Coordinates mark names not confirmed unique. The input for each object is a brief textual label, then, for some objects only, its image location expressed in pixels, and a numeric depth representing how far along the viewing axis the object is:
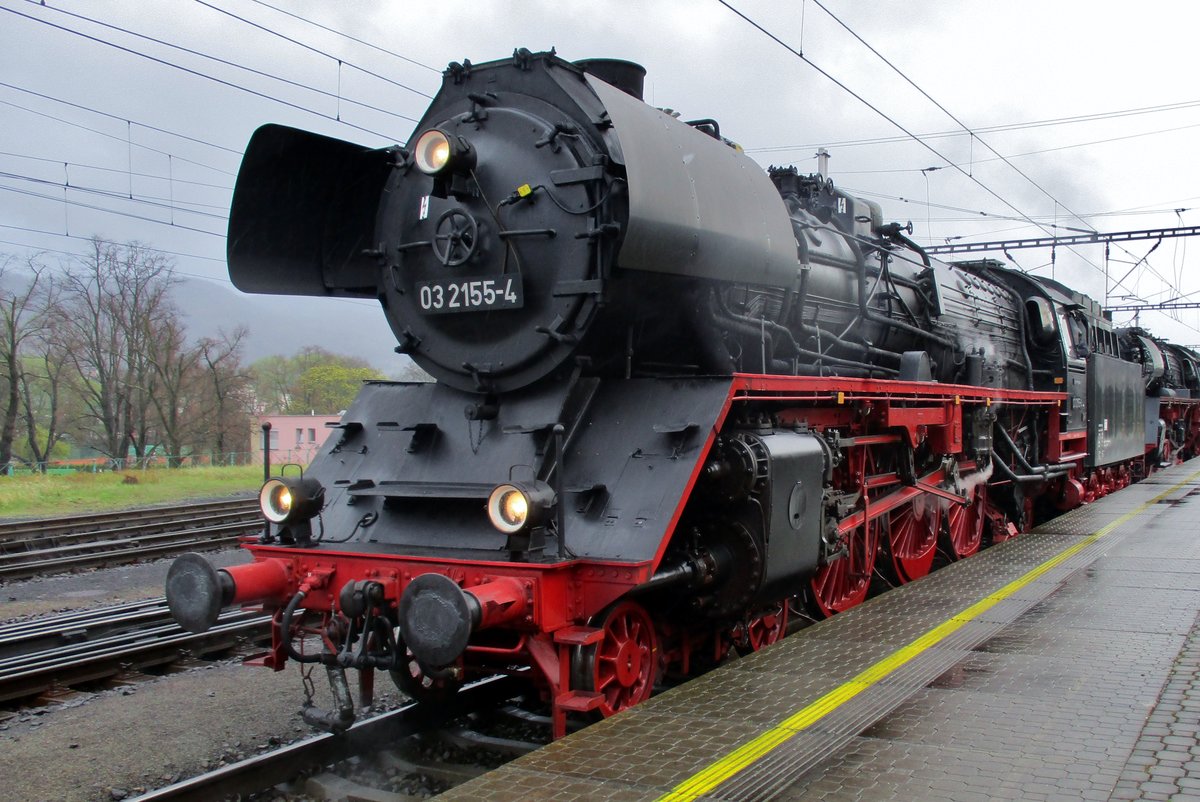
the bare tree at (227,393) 39.59
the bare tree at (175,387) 37.62
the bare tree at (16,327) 33.34
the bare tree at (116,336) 37.03
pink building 41.54
